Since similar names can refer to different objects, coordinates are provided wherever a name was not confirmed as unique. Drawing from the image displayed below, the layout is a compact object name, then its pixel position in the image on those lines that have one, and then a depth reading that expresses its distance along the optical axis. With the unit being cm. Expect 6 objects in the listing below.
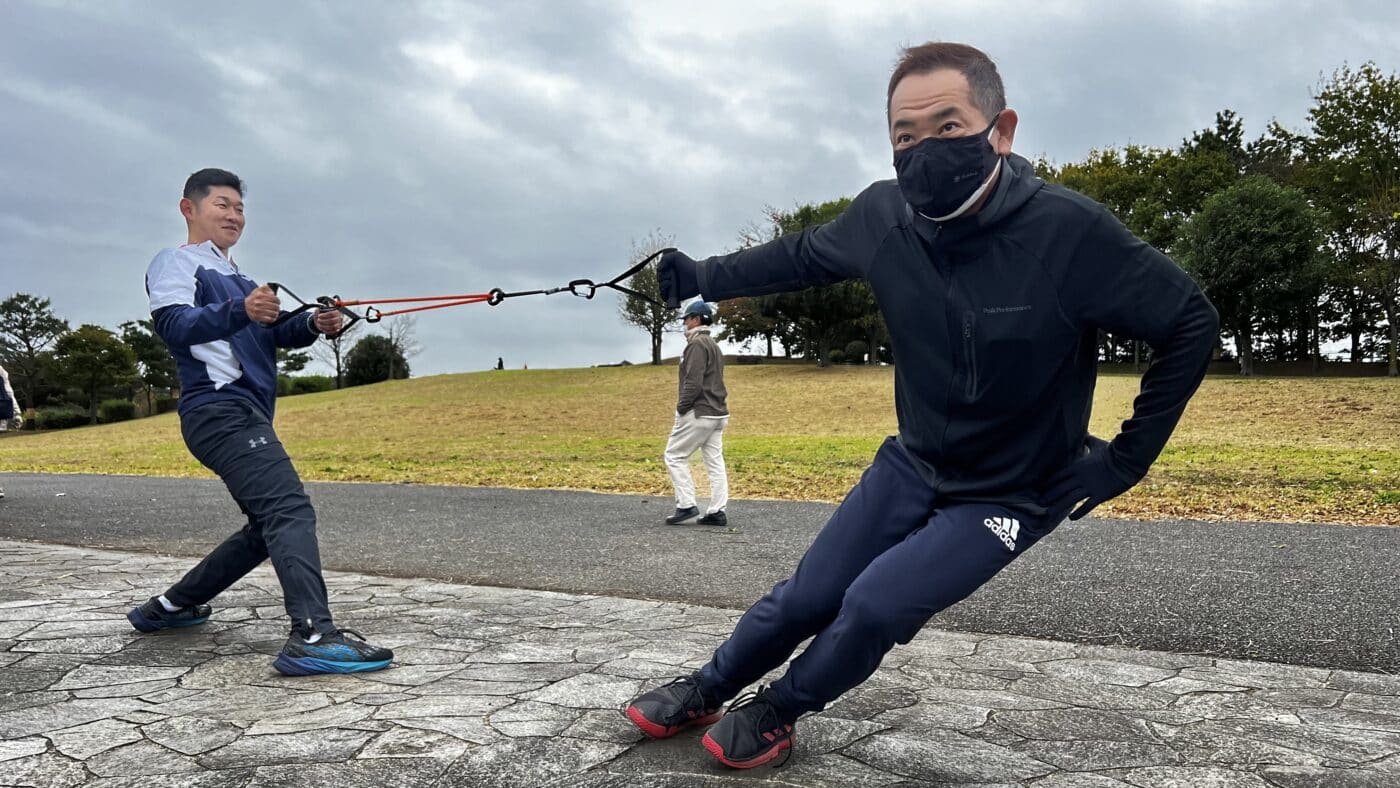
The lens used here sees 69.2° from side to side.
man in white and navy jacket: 387
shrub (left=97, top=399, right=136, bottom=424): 5306
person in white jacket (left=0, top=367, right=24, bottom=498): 932
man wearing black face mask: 248
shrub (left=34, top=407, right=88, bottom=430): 5062
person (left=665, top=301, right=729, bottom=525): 886
